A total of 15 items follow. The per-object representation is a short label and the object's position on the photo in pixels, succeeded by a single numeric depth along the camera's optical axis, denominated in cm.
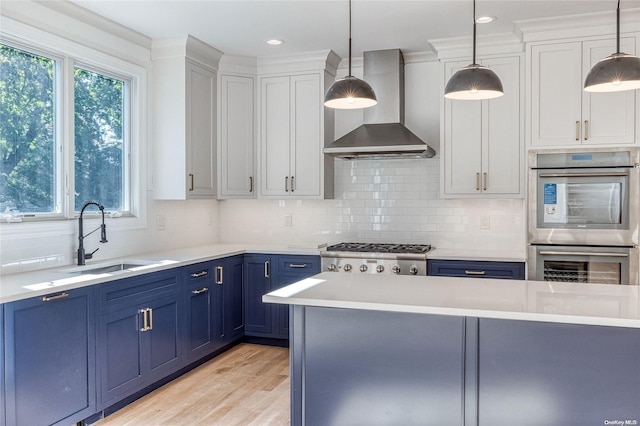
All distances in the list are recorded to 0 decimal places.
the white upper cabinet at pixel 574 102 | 368
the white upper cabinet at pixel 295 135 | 465
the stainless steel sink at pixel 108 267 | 329
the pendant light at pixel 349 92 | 250
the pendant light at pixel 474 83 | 228
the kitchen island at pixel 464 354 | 202
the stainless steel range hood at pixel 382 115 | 430
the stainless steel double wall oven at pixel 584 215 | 361
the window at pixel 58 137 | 315
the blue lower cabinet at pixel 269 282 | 443
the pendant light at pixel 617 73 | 211
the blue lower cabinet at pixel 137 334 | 303
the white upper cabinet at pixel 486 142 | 409
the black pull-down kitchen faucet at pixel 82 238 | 343
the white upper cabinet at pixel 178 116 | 420
